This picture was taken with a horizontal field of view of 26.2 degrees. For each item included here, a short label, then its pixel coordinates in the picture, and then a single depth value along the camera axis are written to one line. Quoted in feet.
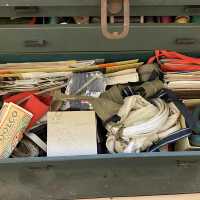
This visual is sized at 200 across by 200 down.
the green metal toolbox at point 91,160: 4.33
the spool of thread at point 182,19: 4.94
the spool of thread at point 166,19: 5.00
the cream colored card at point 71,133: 4.62
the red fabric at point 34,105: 4.93
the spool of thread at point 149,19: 5.04
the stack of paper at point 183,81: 5.20
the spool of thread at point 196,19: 4.92
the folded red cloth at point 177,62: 5.24
